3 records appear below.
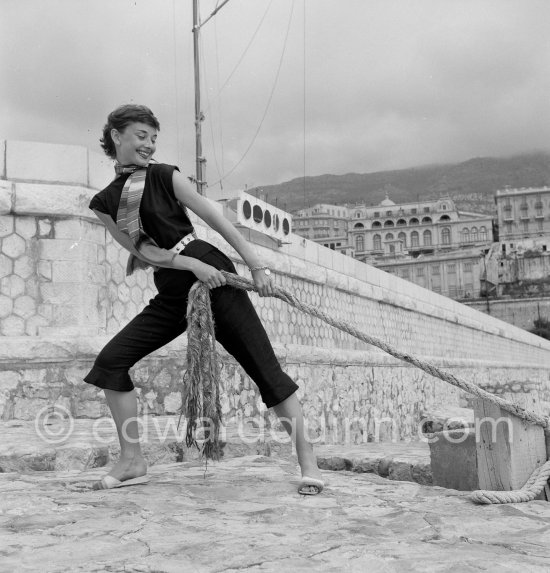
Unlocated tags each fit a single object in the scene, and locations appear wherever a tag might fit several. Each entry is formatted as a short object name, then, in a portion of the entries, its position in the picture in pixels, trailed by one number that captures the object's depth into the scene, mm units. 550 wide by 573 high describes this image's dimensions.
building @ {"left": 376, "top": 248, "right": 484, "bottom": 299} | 73625
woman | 3125
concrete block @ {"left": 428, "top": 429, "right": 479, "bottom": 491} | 3709
